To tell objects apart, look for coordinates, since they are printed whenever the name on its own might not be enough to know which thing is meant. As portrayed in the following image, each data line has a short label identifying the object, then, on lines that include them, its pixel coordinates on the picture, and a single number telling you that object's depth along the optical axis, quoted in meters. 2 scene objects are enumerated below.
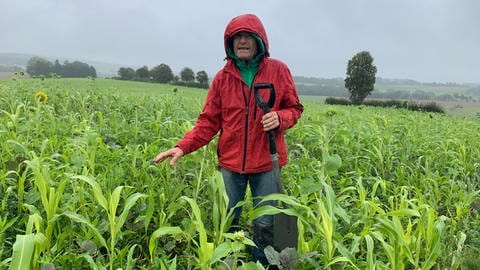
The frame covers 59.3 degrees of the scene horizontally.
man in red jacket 2.13
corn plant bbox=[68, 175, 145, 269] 1.80
